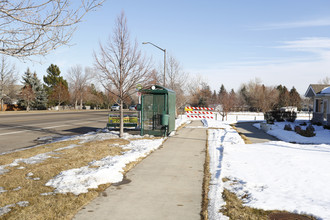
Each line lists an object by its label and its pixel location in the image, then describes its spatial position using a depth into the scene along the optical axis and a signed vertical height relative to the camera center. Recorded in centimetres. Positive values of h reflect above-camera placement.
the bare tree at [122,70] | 1359 +178
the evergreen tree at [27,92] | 5336 +241
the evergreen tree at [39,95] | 5978 +210
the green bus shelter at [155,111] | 1474 -32
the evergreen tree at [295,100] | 8062 +183
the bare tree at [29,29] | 484 +140
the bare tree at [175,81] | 3353 +289
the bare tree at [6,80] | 5131 +483
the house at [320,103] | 2508 +36
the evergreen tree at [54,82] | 6756 +589
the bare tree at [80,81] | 7911 +701
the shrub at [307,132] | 1905 -180
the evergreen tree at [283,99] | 7612 +202
